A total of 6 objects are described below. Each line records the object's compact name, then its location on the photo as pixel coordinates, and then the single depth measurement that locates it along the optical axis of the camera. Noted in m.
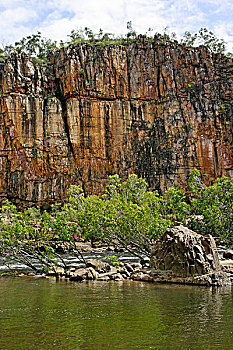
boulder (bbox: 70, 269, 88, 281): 19.80
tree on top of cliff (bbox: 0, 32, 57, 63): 75.12
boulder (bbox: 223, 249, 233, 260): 24.31
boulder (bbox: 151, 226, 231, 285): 17.05
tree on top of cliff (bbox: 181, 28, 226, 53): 80.93
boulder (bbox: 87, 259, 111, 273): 21.61
